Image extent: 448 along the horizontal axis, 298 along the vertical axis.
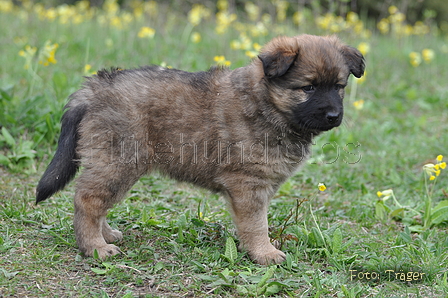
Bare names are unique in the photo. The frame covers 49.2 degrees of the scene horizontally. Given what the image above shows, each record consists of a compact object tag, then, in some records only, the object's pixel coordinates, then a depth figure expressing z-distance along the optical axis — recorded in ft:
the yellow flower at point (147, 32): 21.45
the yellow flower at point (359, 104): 18.86
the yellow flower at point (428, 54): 24.73
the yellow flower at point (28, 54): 16.07
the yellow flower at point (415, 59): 23.89
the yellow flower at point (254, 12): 30.37
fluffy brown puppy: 10.39
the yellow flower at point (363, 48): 21.76
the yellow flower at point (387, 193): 12.92
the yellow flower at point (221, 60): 16.30
